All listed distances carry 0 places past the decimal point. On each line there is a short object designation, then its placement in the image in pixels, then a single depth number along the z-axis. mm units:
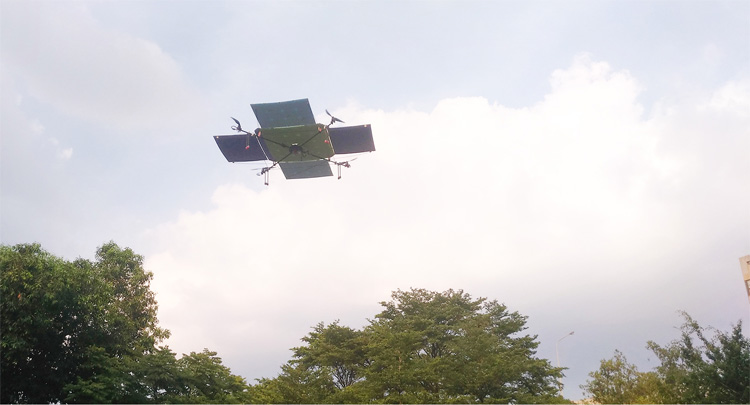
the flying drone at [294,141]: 16906
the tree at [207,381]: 27844
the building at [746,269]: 30578
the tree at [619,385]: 24141
